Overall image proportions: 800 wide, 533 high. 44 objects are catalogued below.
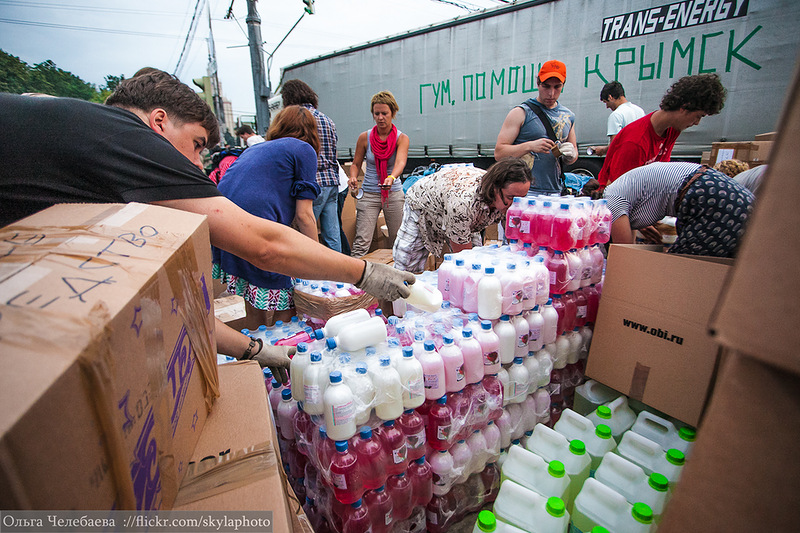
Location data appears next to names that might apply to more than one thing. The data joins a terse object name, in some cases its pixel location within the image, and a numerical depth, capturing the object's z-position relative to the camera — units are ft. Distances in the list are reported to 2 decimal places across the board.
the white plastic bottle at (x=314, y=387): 4.84
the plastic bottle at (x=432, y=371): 5.41
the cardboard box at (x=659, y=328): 6.01
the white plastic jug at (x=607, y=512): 4.64
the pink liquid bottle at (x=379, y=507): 5.35
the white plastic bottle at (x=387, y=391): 4.94
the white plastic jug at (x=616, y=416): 6.80
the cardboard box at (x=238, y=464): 3.06
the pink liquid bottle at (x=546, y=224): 7.88
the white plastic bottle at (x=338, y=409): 4.58
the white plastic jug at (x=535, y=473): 5.36
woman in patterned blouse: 8.65
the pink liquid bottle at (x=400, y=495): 5.53
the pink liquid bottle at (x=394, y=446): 5.19
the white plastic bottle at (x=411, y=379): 5.12
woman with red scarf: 14.25
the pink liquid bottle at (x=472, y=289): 6.70
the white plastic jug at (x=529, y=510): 4.87
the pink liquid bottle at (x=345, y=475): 4.82
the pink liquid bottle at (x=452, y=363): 5.64
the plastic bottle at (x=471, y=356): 5.88
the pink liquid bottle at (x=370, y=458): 5.01
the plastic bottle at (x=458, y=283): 6.92
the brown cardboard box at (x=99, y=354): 1.69
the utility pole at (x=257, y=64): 30.83
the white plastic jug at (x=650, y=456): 5.58
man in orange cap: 11.04
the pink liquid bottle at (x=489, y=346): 6.12
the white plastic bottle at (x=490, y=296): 6.43
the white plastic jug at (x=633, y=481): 5.13
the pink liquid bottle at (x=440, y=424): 5.71
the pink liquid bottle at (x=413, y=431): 5.42
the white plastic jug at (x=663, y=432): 6.22
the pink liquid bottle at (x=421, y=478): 5.75
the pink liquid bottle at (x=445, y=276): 7.21
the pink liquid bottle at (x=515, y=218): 8.44
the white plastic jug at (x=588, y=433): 6.18
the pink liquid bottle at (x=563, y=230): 7.59
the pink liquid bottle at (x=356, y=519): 5.19
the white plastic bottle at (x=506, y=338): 6.51
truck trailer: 17.94
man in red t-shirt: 8.85
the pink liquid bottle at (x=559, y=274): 7.68
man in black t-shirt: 3.36
